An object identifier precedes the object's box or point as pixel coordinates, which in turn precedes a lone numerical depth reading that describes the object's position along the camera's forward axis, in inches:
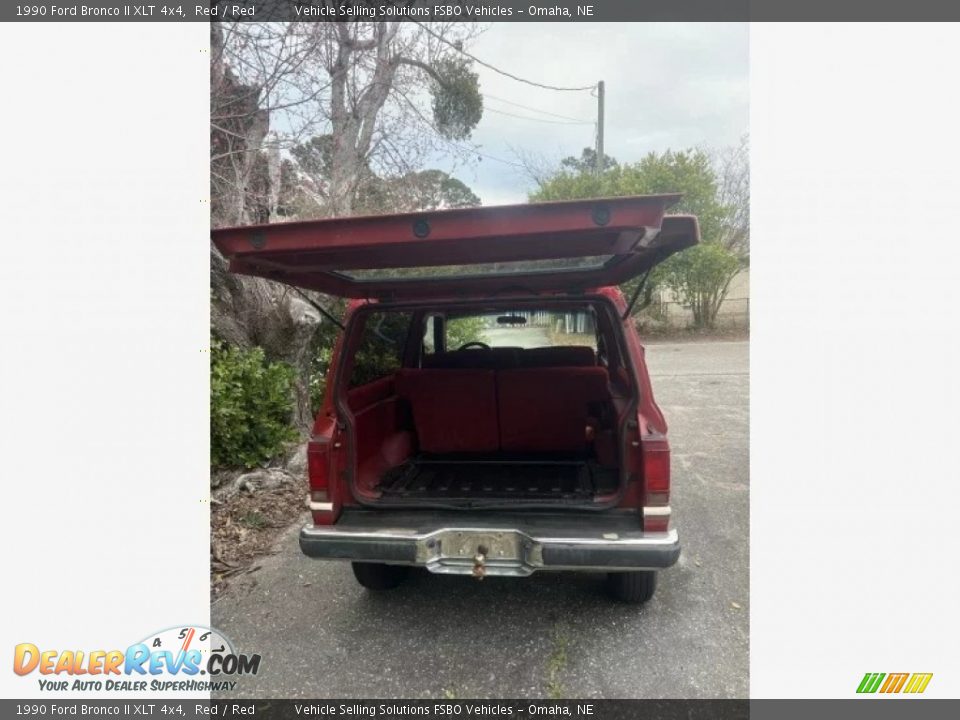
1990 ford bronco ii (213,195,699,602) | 72.6
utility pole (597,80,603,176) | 597.3
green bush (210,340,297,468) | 153.6
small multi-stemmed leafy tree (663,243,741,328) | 586.6
